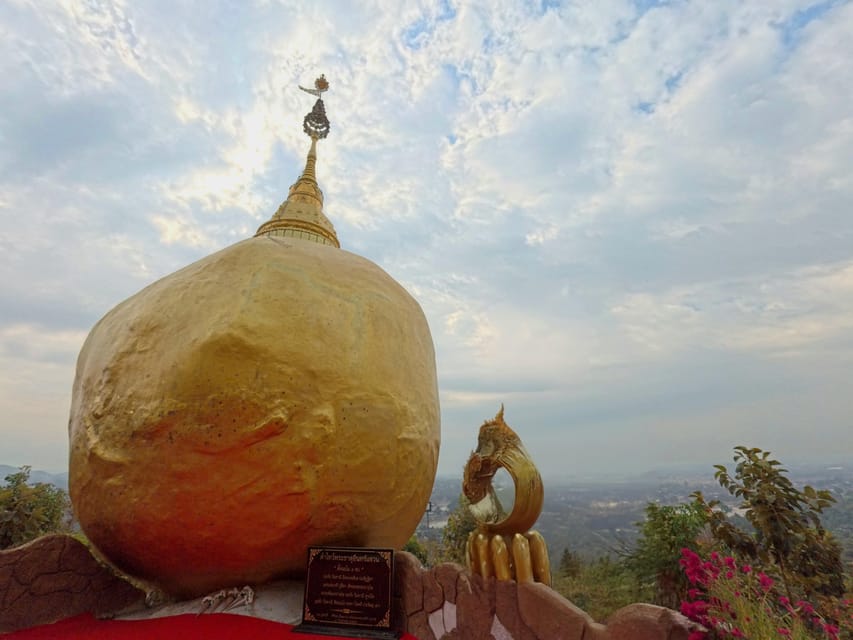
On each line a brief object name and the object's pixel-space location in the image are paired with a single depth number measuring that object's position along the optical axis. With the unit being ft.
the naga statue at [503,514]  9.59
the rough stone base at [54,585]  11.87
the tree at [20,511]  19.63
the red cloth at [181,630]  9.87
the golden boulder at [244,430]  9.86
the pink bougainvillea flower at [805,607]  8.27
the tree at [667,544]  23.53
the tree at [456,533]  36.86
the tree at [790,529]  13.83
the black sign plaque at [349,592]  10.37
